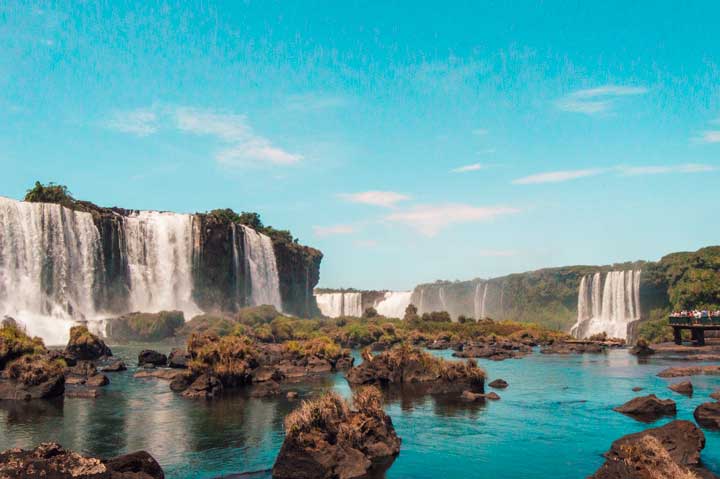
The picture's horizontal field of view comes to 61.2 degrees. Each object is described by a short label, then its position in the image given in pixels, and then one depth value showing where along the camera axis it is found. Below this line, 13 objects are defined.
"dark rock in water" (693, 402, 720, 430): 26.73
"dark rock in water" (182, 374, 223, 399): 36.47
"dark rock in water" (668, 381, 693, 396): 35.61
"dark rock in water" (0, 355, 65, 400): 34.53
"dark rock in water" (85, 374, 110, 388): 39.38
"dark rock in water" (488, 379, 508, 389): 39.95
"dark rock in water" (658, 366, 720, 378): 43.79
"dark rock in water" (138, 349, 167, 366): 51.10
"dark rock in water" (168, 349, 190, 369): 49.22
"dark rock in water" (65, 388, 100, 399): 35.41
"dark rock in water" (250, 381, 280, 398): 36.66
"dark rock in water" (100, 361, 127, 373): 47.00
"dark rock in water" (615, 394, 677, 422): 29.52
